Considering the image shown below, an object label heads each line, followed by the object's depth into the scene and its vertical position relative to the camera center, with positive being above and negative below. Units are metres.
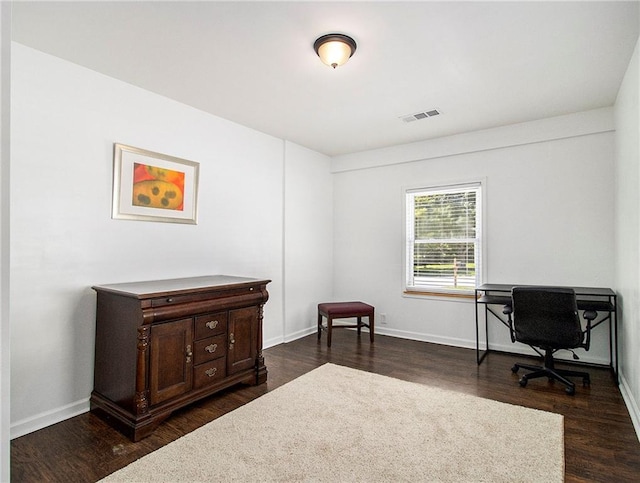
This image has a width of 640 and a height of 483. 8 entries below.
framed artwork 3.00 +0.53
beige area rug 1.97 -1.22
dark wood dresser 2.44 -0.76
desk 3.33 -0.52
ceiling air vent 3.78 +1.41
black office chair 3.04 -0.65
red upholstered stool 4.46 -0.81
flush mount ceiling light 2.38 +1.33
